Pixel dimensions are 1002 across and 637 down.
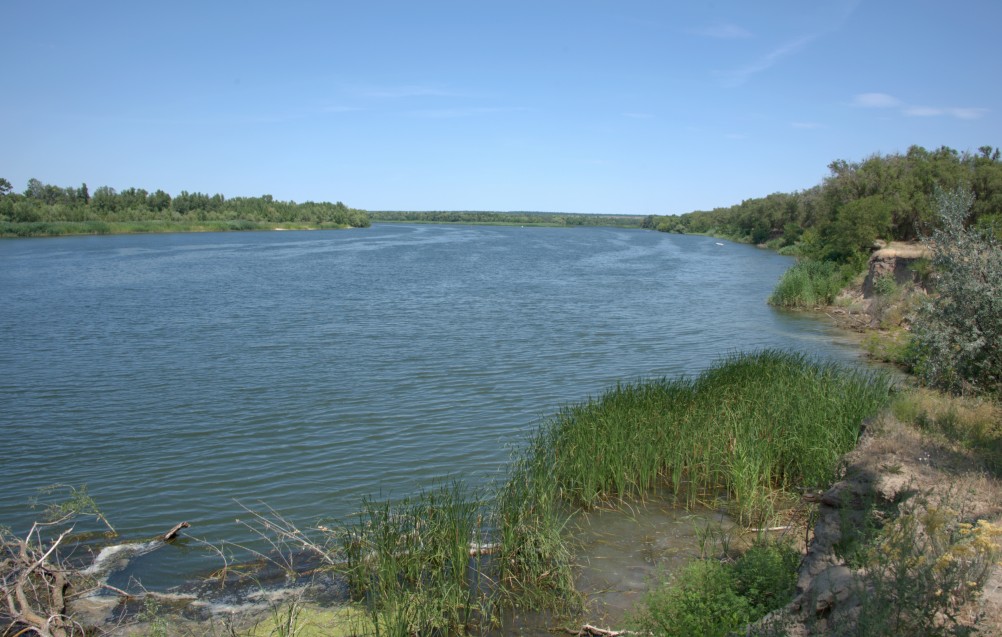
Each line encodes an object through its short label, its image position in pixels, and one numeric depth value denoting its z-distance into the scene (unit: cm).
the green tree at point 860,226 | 3316
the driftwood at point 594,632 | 666
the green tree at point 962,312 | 1018
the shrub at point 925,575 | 430
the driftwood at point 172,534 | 924
